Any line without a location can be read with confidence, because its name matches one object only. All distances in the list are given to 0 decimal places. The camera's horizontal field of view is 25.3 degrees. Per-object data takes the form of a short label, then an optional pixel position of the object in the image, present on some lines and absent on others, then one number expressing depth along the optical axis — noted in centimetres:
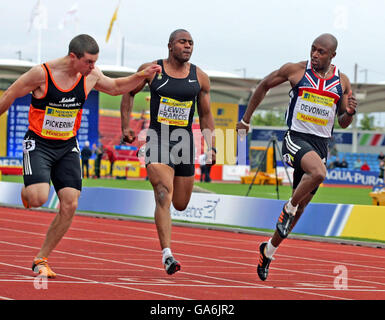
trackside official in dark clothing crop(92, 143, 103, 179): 4438
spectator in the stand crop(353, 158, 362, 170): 5594
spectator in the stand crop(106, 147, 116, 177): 4469
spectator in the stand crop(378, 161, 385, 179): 3603
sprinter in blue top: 909
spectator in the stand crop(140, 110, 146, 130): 4841
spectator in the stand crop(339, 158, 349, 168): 4900
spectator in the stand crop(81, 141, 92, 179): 4081
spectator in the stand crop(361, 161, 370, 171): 5042
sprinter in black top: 906
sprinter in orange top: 805
